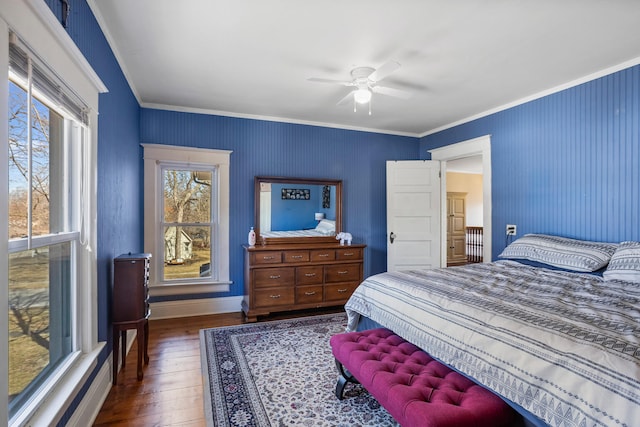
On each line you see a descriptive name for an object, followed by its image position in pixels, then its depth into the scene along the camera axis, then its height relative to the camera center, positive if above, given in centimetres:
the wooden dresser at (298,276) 357 -74
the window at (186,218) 366 -4
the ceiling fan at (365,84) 262 +111
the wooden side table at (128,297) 229 -61
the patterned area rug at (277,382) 189 -121
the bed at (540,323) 109 -52
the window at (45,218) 116 -1
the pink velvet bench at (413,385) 129 -83
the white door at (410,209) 459 +7
